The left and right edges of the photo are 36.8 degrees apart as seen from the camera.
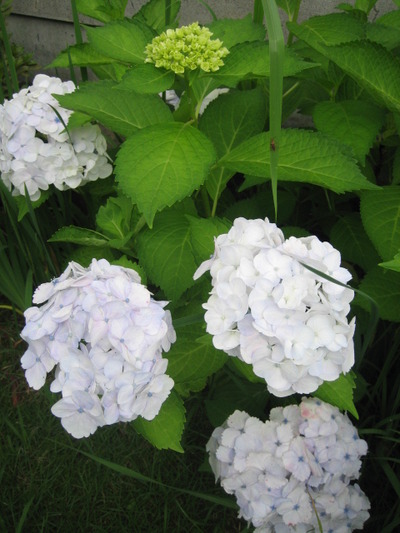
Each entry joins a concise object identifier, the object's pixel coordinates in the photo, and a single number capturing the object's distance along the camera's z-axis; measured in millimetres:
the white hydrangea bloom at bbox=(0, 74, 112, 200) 1395
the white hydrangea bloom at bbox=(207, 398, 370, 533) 1180
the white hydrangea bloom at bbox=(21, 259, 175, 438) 953
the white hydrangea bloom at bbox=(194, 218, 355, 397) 891
